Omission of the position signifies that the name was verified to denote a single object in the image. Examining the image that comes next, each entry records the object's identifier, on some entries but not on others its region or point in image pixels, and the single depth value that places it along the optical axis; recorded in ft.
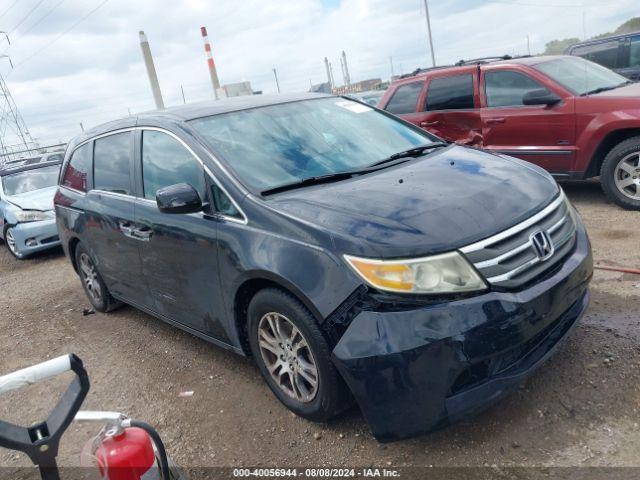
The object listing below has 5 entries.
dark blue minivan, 7.55
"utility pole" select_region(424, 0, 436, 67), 110.41
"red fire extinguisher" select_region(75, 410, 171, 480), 5.26
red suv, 18.60
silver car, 27.40
